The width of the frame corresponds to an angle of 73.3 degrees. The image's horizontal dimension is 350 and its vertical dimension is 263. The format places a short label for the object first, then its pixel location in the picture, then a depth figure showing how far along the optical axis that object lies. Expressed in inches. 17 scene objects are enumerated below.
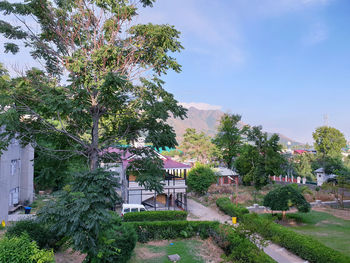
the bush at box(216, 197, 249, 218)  805.9
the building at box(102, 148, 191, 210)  874.3
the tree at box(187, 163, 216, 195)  1172.6
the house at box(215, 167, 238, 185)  1383.0
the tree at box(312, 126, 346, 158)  1884.8
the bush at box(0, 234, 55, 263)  266.8
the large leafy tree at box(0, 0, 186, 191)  363.9
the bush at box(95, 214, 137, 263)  324.2
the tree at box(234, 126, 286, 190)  1056.8
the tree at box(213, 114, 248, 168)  1633.9
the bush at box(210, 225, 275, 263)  390.7
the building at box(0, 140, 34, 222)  706.2
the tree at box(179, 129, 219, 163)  1595.7
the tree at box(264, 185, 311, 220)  724.7
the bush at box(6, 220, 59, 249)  372.0
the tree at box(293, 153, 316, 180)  1746.7
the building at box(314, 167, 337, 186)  1442.8
